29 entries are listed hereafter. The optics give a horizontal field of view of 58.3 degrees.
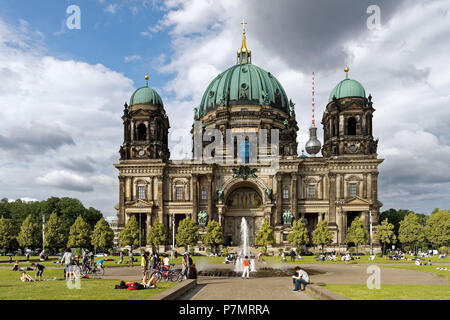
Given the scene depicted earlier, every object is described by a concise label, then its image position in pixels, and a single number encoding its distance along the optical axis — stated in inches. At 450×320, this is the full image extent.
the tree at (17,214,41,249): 3031.5
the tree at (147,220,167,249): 2908.5
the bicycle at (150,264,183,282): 1015.6
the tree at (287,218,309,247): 2778.1
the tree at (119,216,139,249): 2883.9
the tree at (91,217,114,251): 2824.8
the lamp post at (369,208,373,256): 2800.2
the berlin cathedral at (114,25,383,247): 3134.8
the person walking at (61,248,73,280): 1008.3
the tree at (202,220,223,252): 2935.5
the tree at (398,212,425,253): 3011.8
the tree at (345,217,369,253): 2834.6
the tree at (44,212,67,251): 2977.4
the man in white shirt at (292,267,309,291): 856.9
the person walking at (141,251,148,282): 1044.9
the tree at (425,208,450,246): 3085.6
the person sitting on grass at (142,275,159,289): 835.3
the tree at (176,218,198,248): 2861.7
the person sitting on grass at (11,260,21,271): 1401.9
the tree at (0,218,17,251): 3026.6
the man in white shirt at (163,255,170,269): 1267.3
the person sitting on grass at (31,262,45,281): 1049.1
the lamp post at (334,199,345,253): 3112.7
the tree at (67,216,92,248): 2928.2
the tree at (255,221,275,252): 2864.2
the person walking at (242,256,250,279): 1171.9
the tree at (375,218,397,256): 2832.2
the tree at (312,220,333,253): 2851.9
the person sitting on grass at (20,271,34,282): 1025.8
